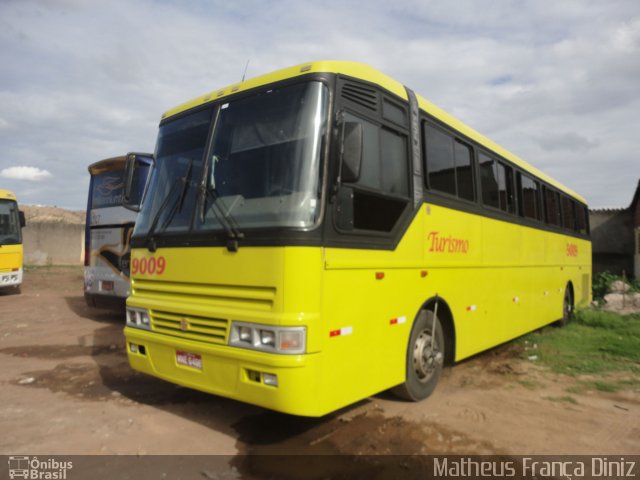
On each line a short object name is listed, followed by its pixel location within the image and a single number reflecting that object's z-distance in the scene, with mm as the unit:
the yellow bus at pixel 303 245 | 3619
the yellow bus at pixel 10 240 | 14375
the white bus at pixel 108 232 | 9508
